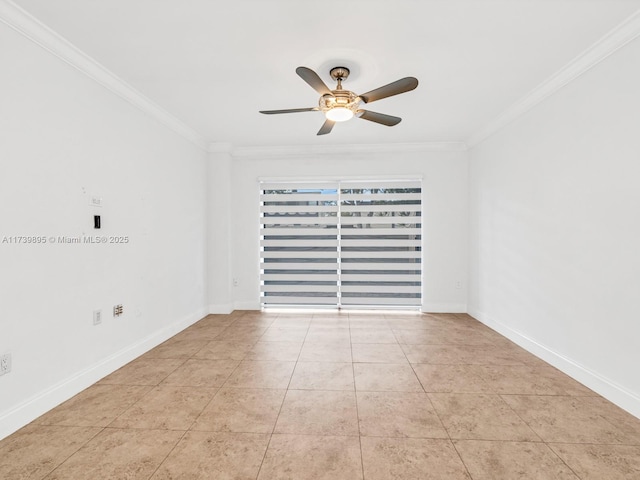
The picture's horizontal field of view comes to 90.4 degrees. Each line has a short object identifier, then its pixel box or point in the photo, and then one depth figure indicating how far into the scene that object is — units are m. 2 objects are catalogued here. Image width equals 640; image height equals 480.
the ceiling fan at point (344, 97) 2.25
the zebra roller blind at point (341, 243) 5.14
